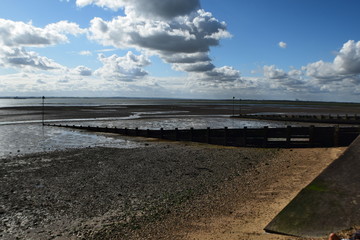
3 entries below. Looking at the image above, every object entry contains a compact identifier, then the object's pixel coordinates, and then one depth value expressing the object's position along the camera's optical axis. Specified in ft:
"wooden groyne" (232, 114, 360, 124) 142.31
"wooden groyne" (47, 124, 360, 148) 66.39
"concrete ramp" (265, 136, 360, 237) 20.20
